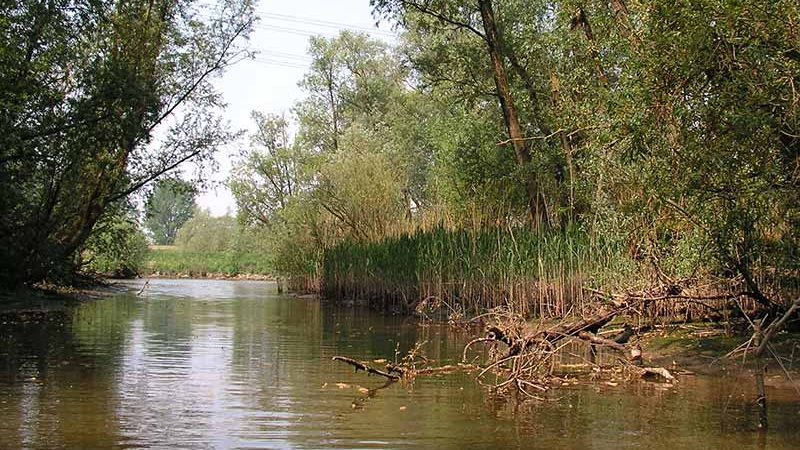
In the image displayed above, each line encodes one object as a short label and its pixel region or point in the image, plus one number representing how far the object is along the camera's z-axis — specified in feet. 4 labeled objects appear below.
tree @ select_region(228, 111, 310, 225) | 173.99
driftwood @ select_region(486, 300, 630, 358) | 30.74
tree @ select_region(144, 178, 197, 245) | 437.99
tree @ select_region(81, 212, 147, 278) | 86.74
